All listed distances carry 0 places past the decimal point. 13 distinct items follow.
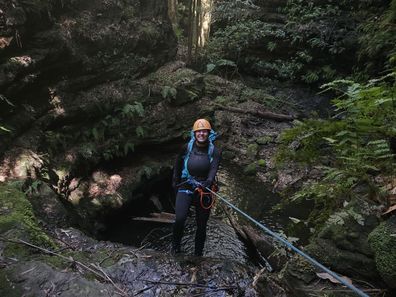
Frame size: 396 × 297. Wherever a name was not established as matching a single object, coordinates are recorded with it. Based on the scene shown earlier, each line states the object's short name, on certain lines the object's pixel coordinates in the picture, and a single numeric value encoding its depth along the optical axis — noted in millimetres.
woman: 5699
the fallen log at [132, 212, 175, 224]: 7910
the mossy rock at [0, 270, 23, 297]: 3273
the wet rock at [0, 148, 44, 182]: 6688
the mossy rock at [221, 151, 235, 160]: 11602
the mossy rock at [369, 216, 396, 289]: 2846
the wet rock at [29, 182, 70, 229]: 6098
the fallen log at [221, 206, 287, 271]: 5176
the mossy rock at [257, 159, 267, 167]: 10775
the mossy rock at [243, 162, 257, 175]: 10555
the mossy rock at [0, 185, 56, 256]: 4307
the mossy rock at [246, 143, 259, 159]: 11417
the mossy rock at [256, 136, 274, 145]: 11969
